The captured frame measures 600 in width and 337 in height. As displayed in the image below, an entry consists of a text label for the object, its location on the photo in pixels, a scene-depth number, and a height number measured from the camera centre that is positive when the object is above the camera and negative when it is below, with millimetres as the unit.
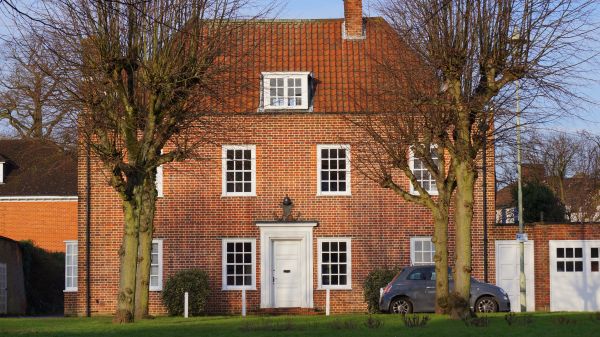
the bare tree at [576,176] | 63000 +4967
